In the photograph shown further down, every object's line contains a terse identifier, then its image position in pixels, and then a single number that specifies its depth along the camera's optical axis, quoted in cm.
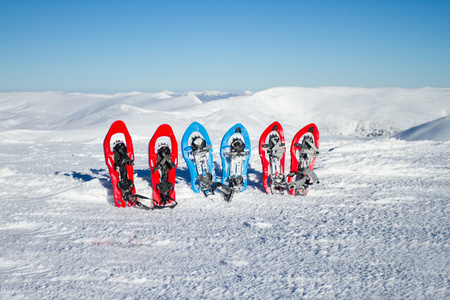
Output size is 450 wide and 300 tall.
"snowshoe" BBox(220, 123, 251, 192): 557
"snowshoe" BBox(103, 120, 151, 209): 486
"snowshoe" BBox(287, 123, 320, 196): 516
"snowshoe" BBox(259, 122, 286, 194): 536
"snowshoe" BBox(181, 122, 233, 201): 533
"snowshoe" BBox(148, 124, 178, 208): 491
